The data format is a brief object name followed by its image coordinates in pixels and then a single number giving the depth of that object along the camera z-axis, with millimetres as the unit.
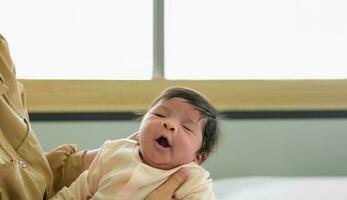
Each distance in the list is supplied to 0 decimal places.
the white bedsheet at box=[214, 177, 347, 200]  1482
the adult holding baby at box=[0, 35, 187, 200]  1119
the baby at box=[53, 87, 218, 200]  1134
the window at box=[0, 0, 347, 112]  1899
